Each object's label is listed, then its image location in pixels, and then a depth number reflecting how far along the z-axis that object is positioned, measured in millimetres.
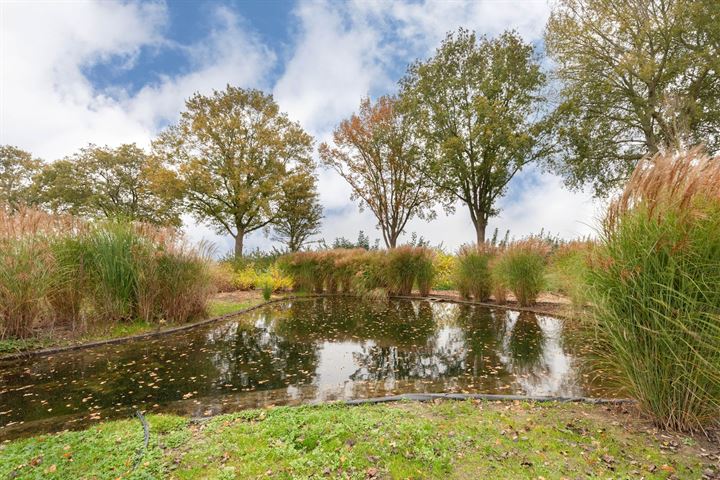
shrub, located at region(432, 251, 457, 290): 13738
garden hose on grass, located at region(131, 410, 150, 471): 2537
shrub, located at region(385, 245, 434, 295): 12164
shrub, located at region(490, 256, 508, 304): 9586
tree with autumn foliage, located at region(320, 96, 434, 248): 23594
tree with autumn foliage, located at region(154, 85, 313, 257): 21828
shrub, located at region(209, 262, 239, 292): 13977
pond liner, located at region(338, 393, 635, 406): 3559
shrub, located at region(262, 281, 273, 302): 11703
